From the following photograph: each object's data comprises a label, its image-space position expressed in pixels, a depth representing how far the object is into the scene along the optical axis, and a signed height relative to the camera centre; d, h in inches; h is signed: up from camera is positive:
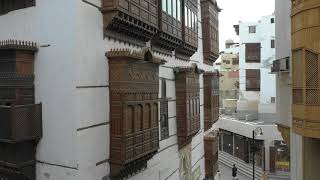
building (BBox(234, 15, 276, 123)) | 1101.9 +114.5
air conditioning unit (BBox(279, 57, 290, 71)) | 315.4 +27.1
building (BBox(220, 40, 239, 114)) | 1132.1 +58.7
